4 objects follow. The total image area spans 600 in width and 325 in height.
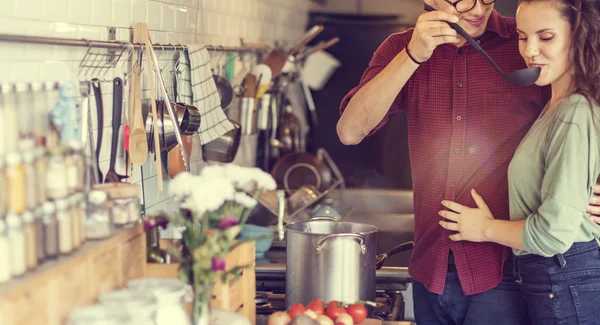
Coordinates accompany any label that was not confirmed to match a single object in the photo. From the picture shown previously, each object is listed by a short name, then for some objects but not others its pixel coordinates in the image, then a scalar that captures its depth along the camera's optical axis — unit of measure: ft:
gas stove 7.94
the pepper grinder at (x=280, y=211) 10.64
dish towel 9.12
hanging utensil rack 5.51
